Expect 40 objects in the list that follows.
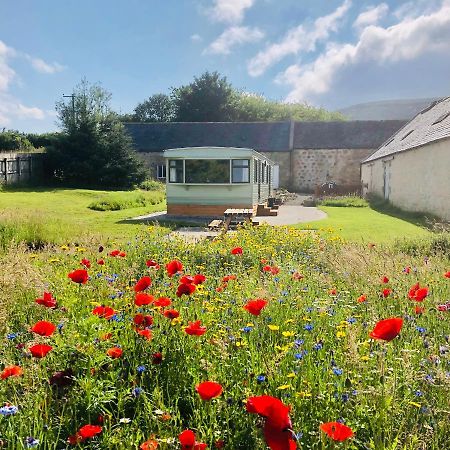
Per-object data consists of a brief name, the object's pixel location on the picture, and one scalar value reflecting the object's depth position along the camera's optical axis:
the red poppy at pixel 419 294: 2.75
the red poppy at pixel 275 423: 1.20
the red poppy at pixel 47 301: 2.50
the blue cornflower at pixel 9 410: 1.61
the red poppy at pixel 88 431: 1.52
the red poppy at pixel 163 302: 2.45
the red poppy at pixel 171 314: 2.31
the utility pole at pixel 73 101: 32.97
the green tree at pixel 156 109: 60.31
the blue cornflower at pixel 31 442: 1.57
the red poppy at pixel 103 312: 2.49
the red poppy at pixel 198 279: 2.96
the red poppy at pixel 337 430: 1.31
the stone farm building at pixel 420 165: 15.93
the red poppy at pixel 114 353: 2.16
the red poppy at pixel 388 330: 1.73
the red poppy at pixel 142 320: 2.40
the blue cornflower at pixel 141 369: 2.22
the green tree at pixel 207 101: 52.31
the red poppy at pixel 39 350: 1.89
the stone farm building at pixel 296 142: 36.22
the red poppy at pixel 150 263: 3.76
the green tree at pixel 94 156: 30.45
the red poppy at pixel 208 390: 1.44
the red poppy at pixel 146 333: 2.27
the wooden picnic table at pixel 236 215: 14.95
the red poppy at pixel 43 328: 1.97
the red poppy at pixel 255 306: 2.31
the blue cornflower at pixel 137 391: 1.99
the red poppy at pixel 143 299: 2.39
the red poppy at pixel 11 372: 1.83
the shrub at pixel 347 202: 23.72
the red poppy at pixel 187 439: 1.29
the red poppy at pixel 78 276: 2.62
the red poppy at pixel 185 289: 2.48
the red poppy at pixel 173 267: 2.82
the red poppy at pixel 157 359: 2.22
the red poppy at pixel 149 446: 1.47
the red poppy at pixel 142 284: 2.55
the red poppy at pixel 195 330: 2.10
